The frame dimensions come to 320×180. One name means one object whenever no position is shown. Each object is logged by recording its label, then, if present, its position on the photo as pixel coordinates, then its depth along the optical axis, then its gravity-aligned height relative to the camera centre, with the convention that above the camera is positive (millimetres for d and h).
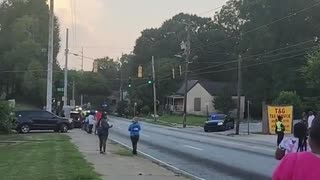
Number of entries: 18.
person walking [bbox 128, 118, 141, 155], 23906 -748
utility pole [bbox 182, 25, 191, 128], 66188 +6239
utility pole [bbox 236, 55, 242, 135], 49984 +2187
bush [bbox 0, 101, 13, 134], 37469 -340
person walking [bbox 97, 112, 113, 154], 23734 -744
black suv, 41969 -571
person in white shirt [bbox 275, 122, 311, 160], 9158 -495
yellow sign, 43188 +11
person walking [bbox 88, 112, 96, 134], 43438 -637
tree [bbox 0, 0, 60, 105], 76938 +8990
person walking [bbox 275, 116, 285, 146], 27453 -759
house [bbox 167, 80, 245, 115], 98312 +3144
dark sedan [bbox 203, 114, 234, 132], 54312 -822
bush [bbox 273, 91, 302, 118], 57334 +1285
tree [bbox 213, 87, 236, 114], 85500 +1528
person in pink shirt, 4066 -339
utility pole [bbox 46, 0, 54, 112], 39188 +4000
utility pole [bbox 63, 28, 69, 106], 61306 +4706
